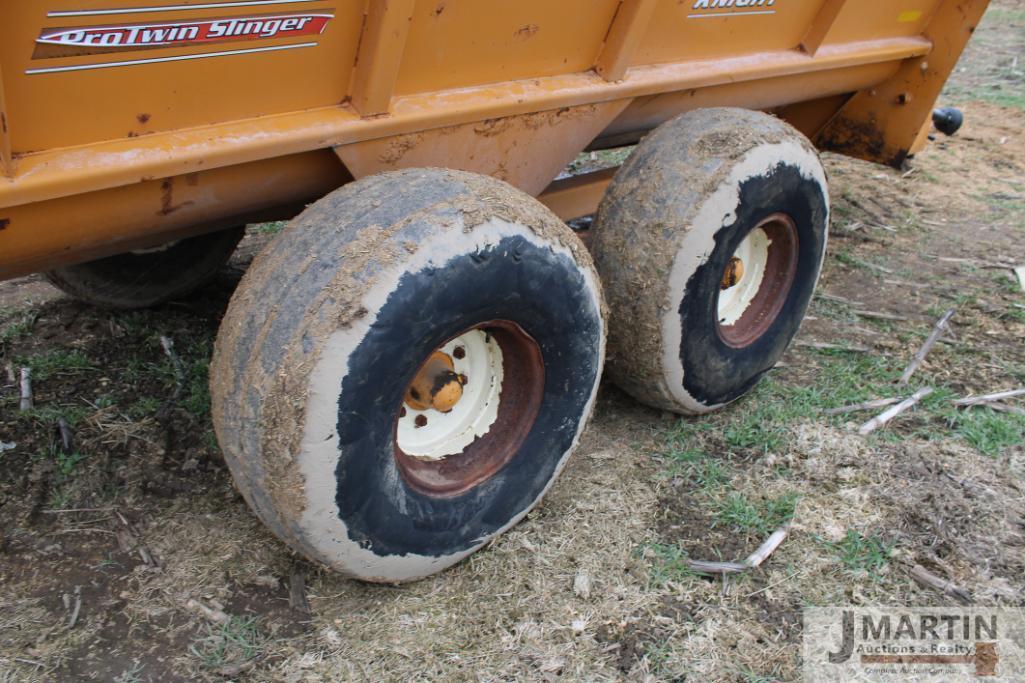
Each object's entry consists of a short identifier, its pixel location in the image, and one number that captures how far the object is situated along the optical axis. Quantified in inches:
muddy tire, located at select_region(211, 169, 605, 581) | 80.8
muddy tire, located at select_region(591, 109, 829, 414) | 111.7
